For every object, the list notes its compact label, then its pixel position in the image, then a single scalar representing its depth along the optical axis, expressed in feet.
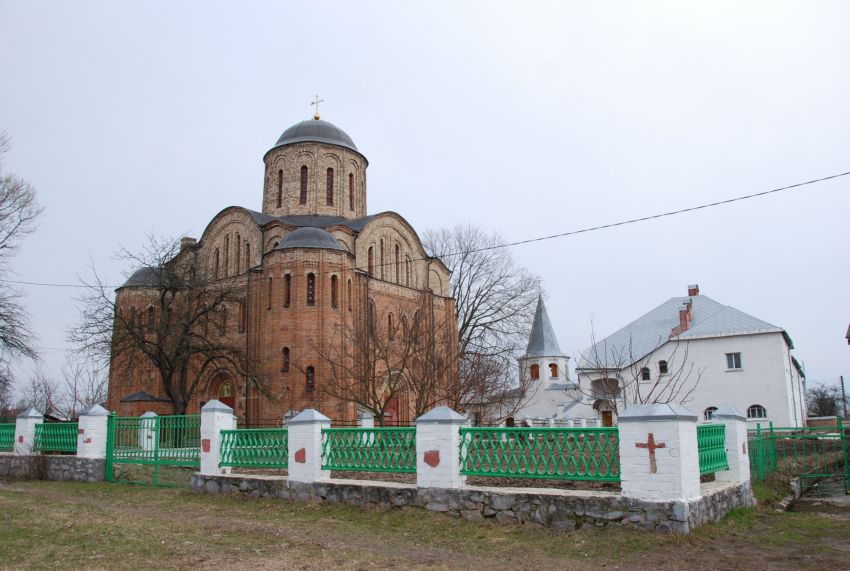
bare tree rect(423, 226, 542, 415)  102.73
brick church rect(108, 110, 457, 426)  84.64
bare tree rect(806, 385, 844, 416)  247.15
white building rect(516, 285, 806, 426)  98.12
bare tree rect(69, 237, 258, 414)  80.12
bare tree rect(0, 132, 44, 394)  69.67
